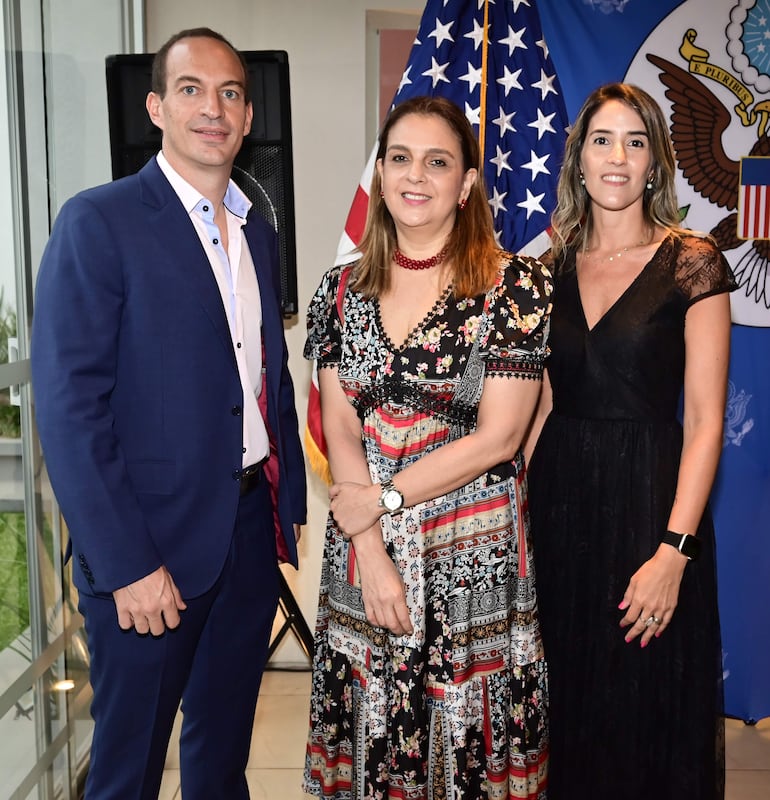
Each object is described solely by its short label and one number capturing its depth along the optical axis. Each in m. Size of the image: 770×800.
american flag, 2.92
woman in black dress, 1.94
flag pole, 2.90
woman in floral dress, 1.78
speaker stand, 3.20
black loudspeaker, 2.47
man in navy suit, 1.58
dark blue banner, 3.11
